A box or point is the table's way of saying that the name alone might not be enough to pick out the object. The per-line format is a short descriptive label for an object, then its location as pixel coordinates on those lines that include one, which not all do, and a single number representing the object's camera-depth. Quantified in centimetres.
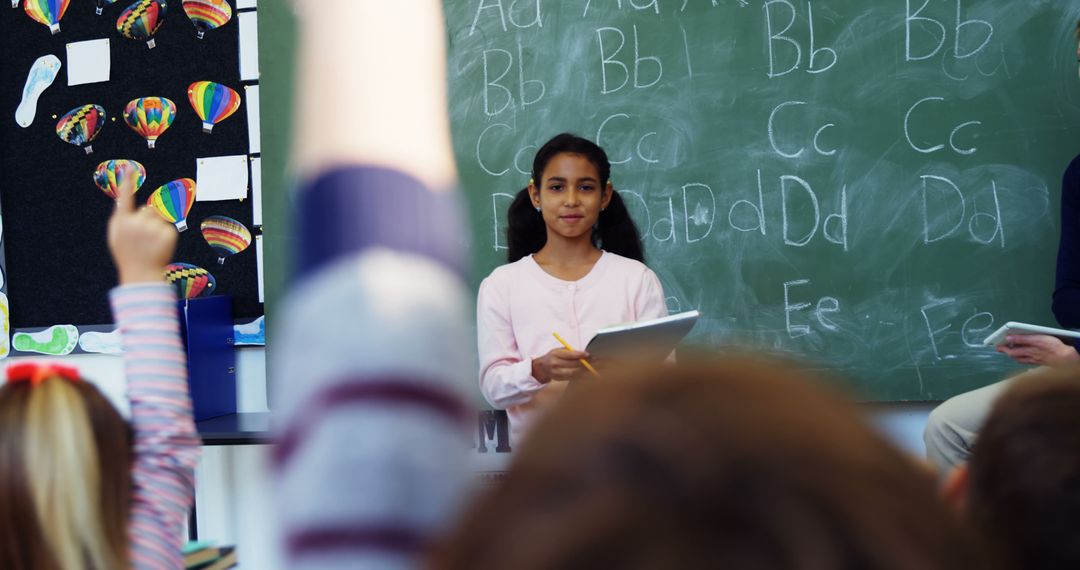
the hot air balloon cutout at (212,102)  334
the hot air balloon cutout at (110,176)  348
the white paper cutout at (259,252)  331
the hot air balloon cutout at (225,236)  333
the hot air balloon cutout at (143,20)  343
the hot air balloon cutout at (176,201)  339
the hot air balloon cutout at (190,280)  337
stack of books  130
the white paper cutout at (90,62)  349
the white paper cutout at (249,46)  331
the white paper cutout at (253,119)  331
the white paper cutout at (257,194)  331
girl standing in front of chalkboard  235
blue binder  310
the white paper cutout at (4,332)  354
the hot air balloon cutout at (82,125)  350
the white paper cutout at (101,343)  346
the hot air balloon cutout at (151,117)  342
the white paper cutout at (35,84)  353
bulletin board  333
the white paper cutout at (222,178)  332
